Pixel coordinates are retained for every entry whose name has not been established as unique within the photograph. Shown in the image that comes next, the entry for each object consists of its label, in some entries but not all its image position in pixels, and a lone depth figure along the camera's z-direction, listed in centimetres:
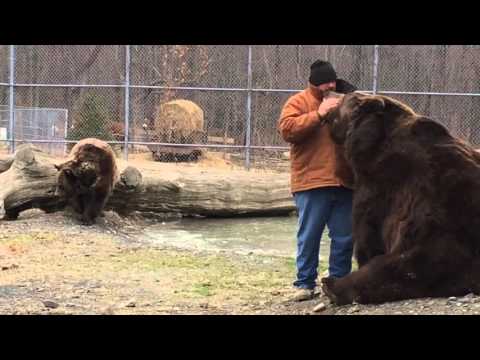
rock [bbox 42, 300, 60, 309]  1225
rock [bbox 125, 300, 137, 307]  1247
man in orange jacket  1261
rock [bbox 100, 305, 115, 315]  1181
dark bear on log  2205
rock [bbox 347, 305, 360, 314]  994
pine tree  3956
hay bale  4028
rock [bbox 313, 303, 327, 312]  1100
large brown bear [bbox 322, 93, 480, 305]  979
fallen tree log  2275
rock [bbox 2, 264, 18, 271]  1591
